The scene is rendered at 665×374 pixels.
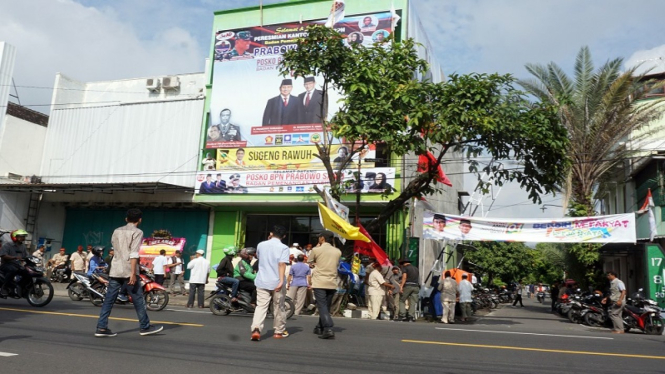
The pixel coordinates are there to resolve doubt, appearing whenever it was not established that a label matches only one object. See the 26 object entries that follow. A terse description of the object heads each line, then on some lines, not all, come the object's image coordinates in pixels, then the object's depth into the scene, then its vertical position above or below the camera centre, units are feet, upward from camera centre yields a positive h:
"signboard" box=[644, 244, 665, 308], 47.91 +1.71
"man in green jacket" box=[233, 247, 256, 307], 38.70 -0.19
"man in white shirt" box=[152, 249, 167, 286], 56.54 -0.22
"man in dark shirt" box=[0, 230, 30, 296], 37.63 -0.43
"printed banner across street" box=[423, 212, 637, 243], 48.55 +5.16
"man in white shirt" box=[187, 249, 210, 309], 49.16 -0.59
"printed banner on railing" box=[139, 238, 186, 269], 75.51 +2.78
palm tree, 64.54 +20.75
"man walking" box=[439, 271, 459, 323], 48.06 -1.47
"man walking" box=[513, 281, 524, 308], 105.81 -1.91
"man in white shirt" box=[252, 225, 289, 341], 26.04 -0.18
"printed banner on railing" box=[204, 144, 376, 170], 65.87 +14.37
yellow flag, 43.11 +3.93
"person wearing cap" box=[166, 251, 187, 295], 68.03 -1.01
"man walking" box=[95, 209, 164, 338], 24.18 -0.36
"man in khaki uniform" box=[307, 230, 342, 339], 27.22 -0.23
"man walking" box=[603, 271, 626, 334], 44.19 -0.79
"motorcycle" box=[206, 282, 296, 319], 38.75 -2.25
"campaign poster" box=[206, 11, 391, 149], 68.54 +23.38
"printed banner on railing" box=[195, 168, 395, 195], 64.08 +11.35
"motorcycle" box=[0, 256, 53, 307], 37.47 -1.97
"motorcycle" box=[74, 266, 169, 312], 39.73 -1.84
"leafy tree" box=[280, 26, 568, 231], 46.50 +14.34
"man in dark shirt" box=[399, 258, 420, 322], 46.96 -0.83
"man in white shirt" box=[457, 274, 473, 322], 51.83 -1.21
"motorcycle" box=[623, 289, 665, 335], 43.45 -1.86
